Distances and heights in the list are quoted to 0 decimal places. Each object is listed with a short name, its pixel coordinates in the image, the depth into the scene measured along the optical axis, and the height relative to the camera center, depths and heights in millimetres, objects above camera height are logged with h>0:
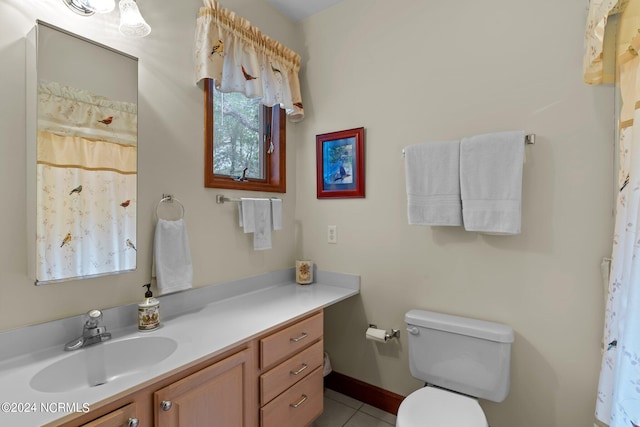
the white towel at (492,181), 1404 +129
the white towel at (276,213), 1973 -21
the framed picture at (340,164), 1980 +306
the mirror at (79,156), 1111 +215
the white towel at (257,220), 1818 -60
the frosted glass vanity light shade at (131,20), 1284 +796
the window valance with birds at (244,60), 1624 +880
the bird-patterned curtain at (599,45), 1124 +636
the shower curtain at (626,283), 766 -219
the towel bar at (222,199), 1751 +63
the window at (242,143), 1728 +428
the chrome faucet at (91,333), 1146 -470
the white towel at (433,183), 1566 +137
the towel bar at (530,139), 1438 +325
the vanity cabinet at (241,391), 916 -659
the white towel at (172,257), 1449 -224
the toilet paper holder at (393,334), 1842 -748
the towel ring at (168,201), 1497 +47
